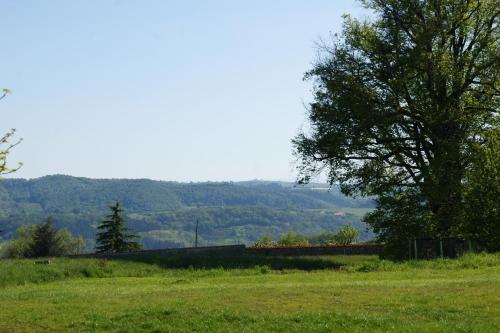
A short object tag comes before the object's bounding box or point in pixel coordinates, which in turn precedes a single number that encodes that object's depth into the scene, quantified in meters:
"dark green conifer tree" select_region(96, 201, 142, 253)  90.43
